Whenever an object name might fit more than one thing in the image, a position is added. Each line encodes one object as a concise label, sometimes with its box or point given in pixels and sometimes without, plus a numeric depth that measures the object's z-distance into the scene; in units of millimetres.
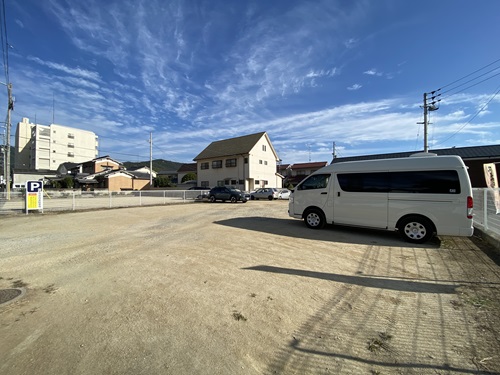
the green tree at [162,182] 46906
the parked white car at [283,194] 27252
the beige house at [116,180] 42906
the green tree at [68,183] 42594
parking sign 12680
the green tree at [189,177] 48375
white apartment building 65562
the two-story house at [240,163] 35344
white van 5988
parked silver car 26705
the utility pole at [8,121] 19234
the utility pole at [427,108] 19828
